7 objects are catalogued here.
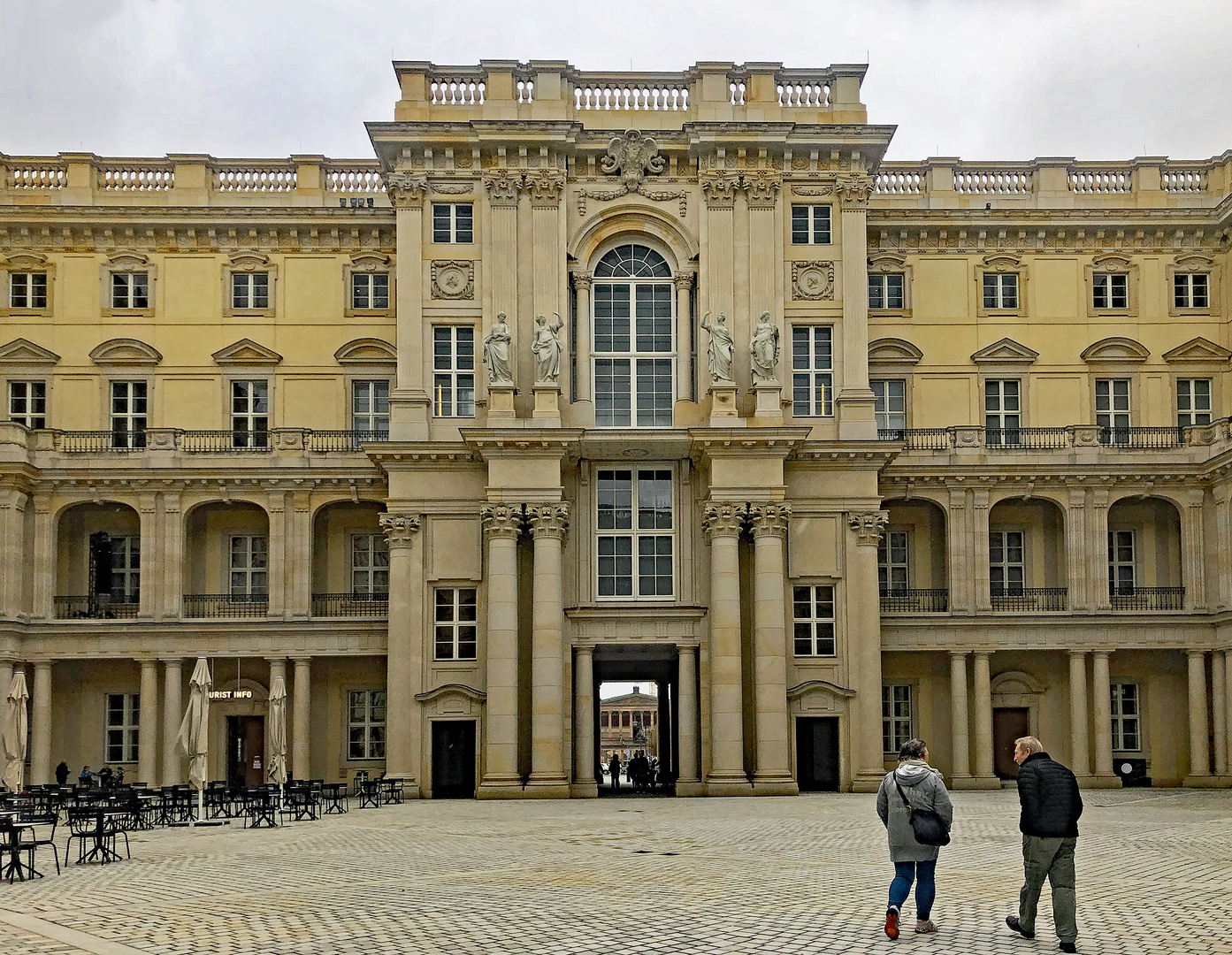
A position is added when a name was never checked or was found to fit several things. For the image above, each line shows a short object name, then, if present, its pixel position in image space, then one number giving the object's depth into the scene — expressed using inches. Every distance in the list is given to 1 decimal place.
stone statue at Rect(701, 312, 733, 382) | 1802.4
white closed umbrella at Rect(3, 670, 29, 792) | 1401.3
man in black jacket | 590.6
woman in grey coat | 609.6
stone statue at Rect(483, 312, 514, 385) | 1793.8
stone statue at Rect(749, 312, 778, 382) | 1809.8
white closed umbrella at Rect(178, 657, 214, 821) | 1389.0
